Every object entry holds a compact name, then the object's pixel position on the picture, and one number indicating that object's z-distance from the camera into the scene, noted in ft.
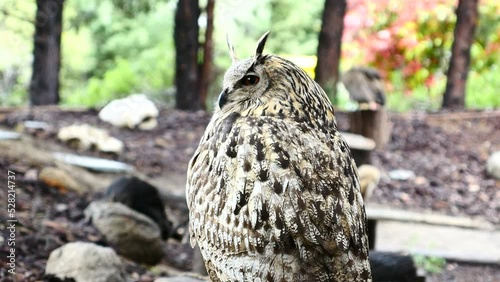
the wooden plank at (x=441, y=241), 20.18
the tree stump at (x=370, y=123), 28.50
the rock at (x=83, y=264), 12.05
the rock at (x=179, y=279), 11.66
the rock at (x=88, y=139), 23.98
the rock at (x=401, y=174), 27.66
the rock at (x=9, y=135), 20.50
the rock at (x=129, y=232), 15.29
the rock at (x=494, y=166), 28.58
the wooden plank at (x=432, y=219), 22.97
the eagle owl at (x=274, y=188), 7.51
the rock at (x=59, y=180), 17.76
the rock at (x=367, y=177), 19.67
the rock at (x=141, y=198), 17.04
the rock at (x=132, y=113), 27.20
